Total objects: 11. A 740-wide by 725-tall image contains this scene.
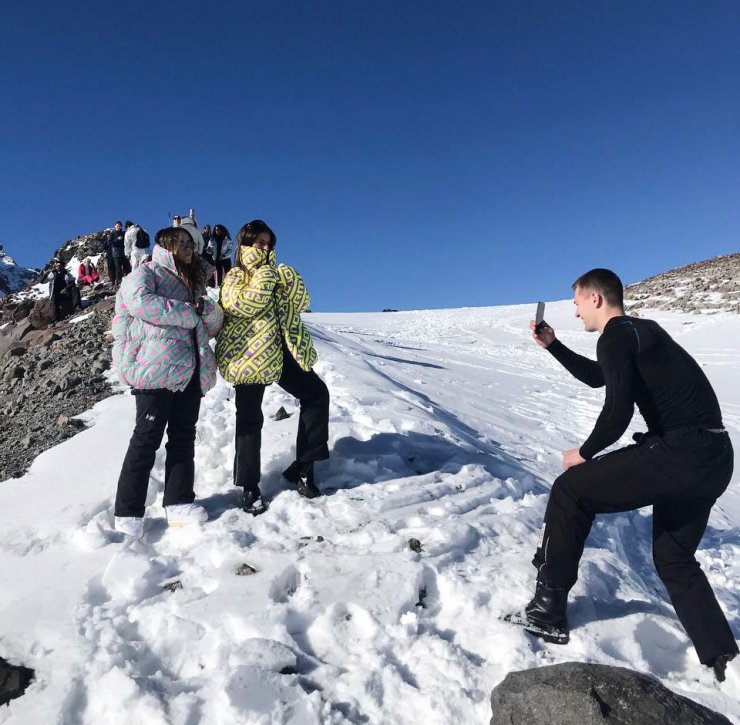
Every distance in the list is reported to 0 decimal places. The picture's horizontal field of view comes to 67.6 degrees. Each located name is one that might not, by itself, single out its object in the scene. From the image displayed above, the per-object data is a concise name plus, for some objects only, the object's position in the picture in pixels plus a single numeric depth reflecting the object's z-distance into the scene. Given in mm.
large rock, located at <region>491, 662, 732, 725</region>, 2236
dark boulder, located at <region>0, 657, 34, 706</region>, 2471
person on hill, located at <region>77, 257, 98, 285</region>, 20172
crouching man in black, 2867
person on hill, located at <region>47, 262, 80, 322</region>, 14844
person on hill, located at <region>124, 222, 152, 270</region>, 15352
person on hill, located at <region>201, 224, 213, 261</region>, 15686
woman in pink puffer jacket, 3896
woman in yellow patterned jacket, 4242
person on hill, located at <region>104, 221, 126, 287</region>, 17547
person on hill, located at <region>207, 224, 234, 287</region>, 15031
